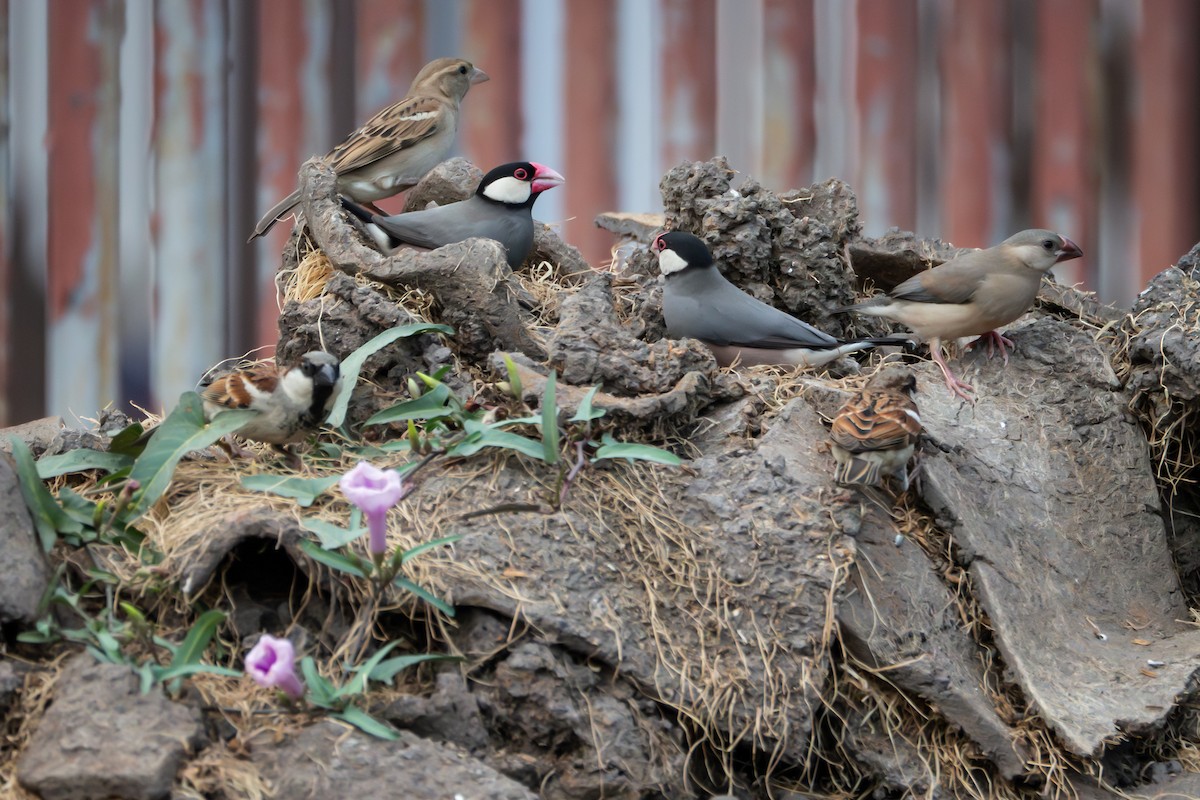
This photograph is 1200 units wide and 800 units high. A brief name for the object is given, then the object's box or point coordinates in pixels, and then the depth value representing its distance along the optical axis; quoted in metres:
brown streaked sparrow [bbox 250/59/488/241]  12.12
